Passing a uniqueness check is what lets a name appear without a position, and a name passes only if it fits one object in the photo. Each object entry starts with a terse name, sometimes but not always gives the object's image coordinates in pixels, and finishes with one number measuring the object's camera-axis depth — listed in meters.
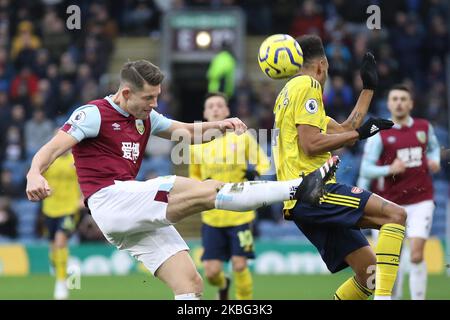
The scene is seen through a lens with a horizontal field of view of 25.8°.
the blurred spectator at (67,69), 20.73
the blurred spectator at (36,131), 19.17
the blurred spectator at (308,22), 21.38
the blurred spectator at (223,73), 18.78
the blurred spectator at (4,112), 19.64
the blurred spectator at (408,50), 21.14
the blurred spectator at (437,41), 21.69
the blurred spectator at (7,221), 18.14
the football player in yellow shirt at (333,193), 7.51
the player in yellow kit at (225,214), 11.13
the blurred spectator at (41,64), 20.94
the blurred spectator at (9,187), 18.41
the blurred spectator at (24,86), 20.47
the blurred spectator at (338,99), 19.19
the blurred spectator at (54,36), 21.64
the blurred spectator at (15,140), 19.27
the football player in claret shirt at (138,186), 7.08
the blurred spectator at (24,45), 21.34
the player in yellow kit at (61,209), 13.91
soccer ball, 7.79
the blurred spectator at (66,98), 19.88
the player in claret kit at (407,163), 11.50
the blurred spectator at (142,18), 22.56
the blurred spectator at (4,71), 21.06
